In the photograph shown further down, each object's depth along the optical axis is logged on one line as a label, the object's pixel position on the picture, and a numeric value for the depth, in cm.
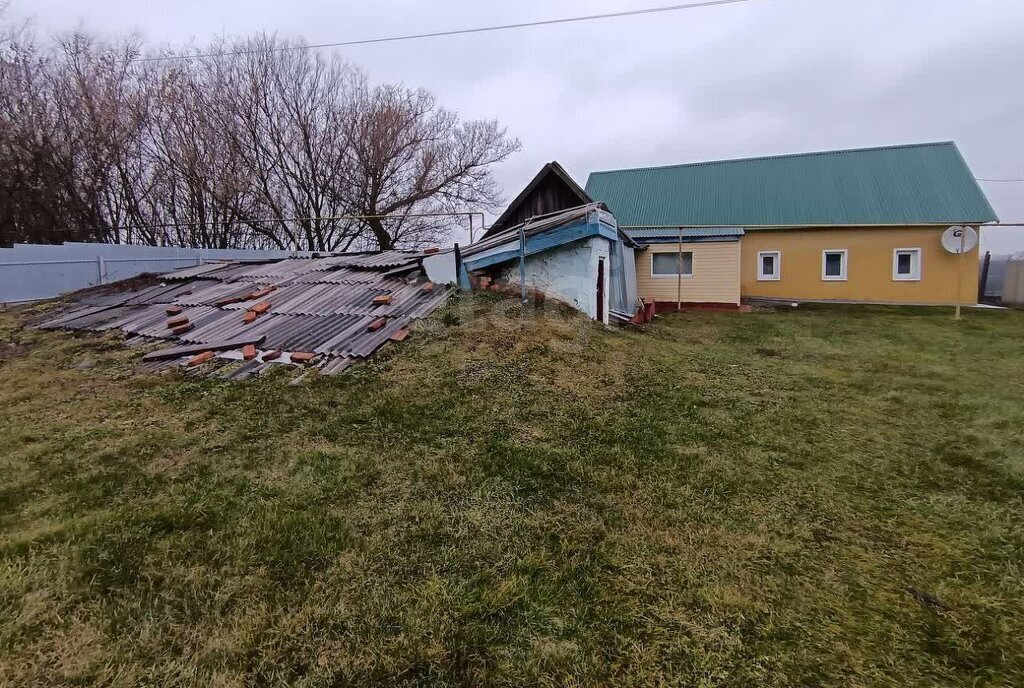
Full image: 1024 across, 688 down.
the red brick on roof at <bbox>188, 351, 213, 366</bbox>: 604
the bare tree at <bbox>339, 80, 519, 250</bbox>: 2086
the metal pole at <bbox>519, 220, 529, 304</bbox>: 849
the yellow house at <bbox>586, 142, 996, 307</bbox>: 1438
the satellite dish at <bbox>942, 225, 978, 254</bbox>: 1314
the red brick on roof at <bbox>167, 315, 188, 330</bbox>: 753
